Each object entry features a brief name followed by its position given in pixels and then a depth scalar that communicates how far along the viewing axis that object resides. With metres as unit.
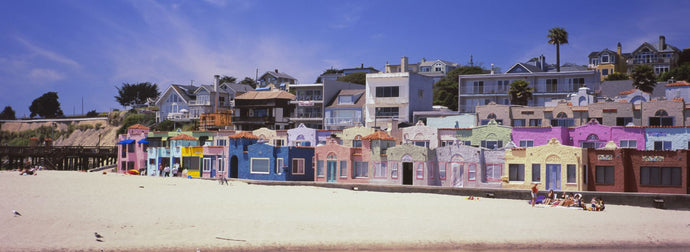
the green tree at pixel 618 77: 84.69
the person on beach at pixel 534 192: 37.99
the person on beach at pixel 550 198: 37.28
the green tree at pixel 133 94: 131.75
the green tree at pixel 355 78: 106.91
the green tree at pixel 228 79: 125.51
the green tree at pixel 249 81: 126.62
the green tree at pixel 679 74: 85.12
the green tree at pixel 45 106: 147.12
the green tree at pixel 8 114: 148.32
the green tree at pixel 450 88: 87.44
